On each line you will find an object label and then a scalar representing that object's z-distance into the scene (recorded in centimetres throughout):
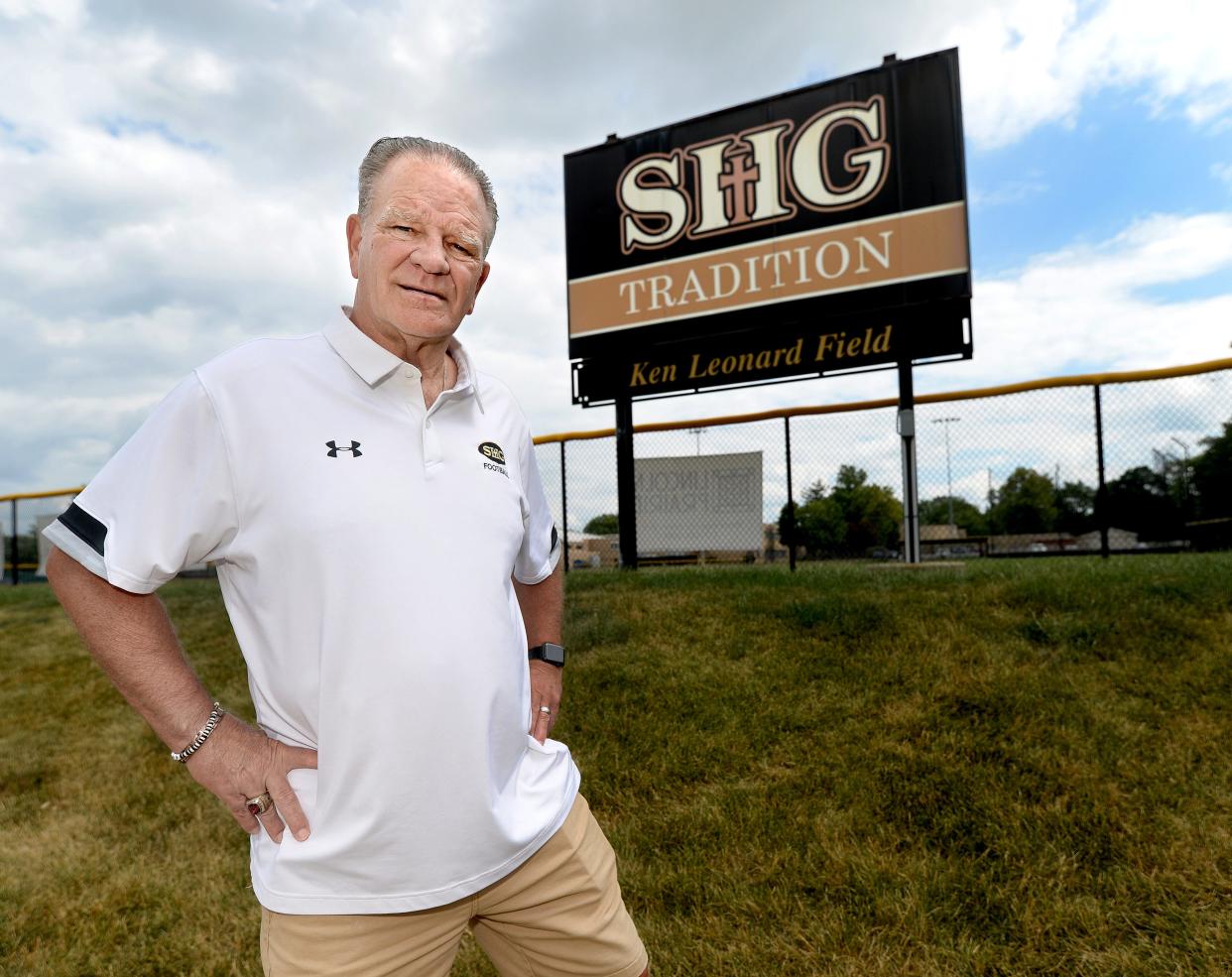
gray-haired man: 143
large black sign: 832
